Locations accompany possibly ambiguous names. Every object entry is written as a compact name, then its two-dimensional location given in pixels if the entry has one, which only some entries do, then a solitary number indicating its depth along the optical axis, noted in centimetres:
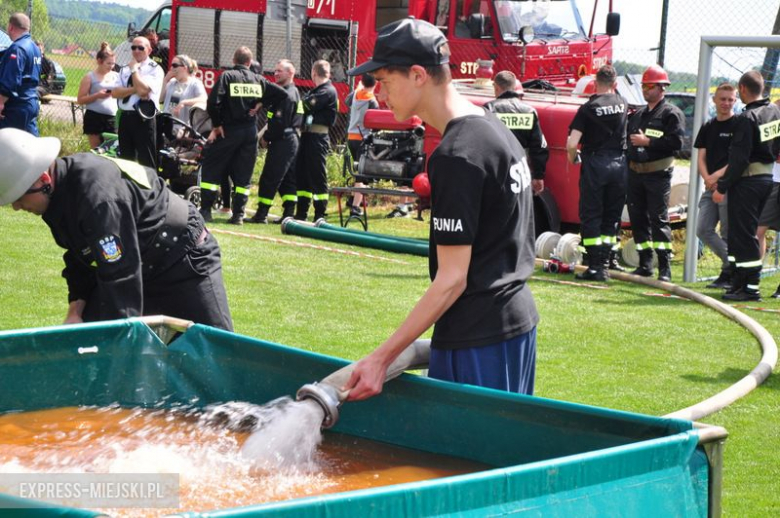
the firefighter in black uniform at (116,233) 434
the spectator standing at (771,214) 1170
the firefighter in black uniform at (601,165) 1176
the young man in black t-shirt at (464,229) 353
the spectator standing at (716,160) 1151
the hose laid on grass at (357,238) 1298
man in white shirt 1462
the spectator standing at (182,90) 1575
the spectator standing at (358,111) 1661
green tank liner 286
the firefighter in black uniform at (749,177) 1096
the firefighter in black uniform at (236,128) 1415
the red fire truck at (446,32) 1362
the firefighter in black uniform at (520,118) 1184
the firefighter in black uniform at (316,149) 1503
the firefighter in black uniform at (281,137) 1459
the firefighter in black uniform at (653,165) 1191
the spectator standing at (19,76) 1441
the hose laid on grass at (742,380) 638
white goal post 1205
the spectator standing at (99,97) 1594
